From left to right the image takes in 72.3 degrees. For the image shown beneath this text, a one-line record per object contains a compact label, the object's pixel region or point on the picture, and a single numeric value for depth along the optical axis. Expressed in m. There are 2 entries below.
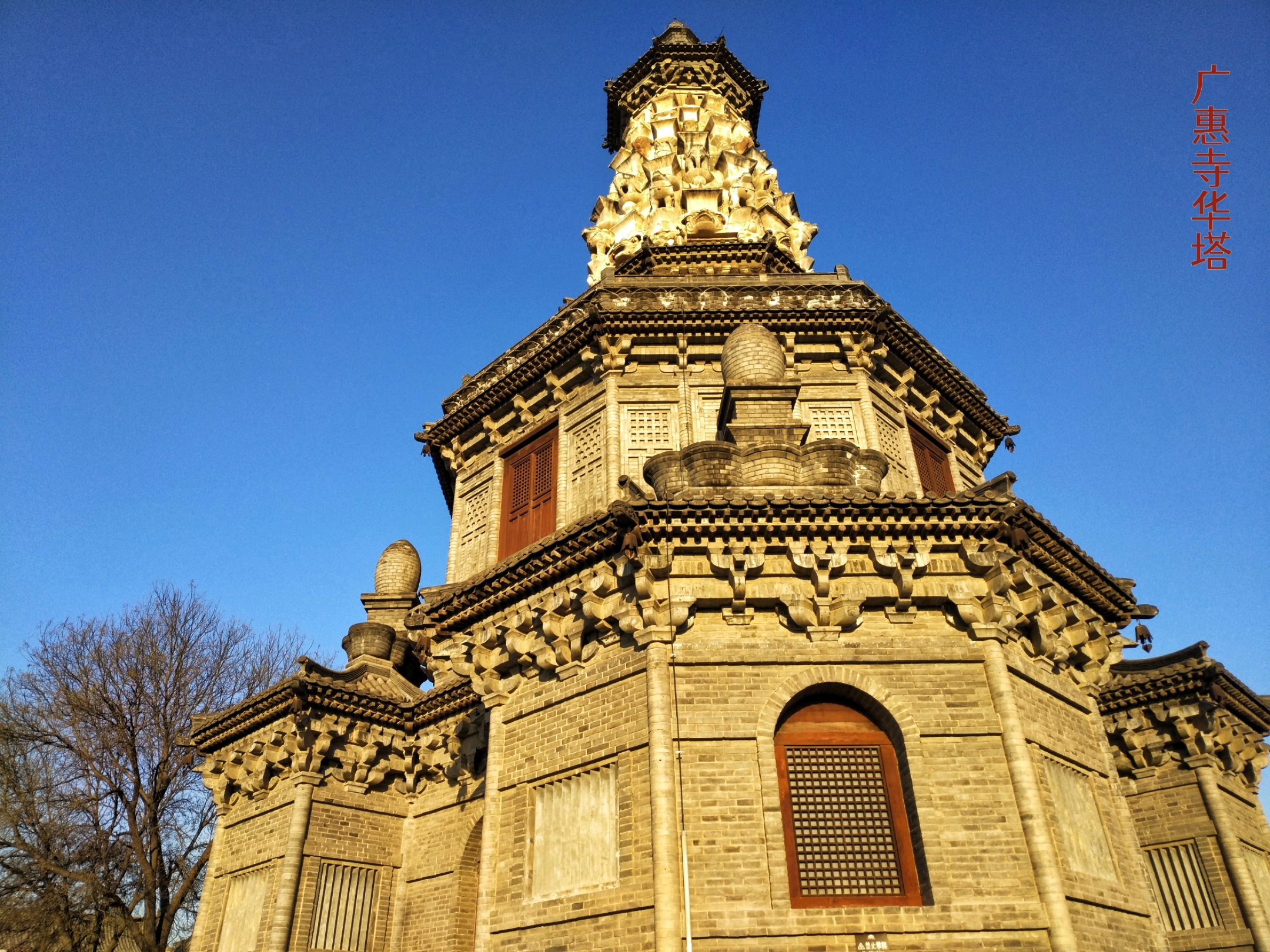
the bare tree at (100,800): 23.16
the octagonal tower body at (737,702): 10.42
